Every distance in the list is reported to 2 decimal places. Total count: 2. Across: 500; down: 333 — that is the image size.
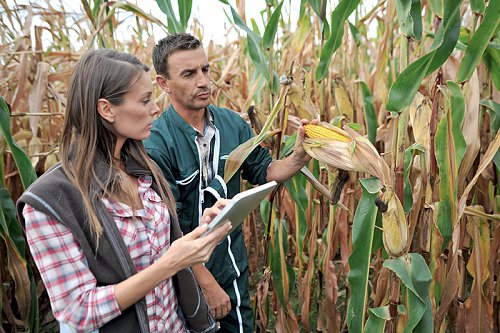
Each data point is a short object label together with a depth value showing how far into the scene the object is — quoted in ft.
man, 5.15
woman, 3.45
